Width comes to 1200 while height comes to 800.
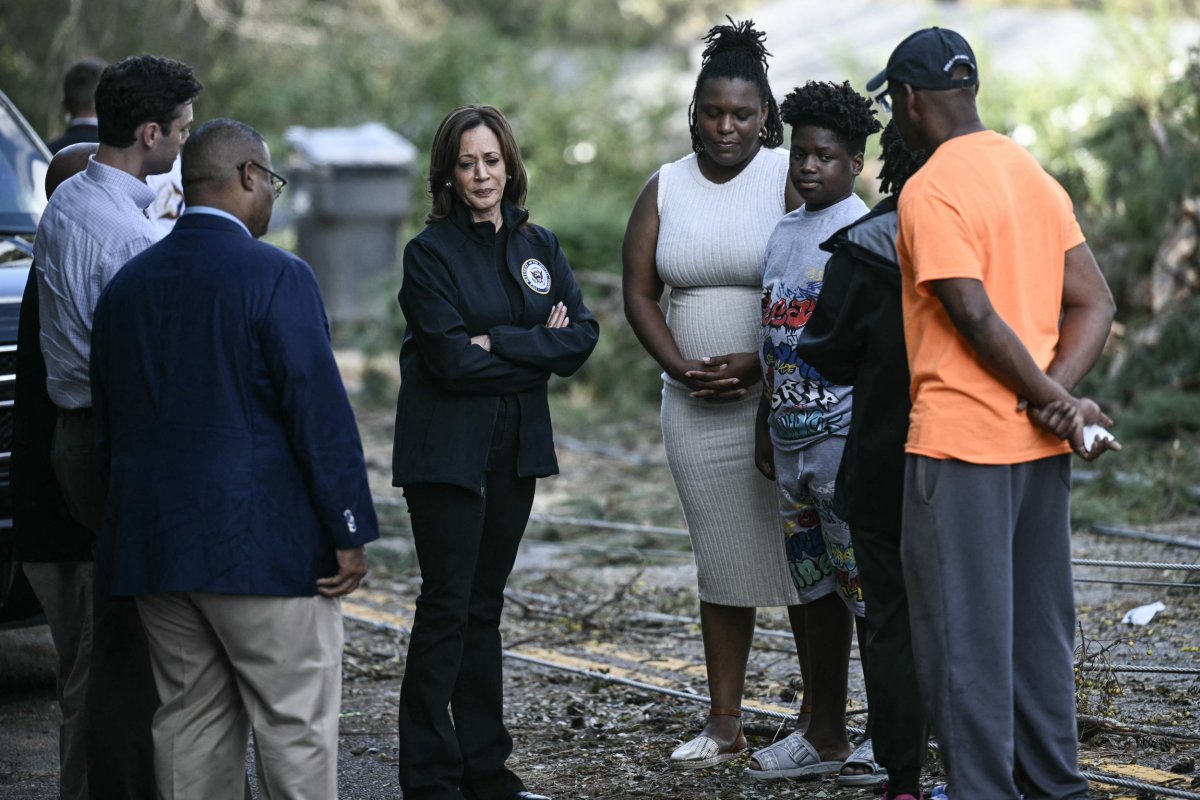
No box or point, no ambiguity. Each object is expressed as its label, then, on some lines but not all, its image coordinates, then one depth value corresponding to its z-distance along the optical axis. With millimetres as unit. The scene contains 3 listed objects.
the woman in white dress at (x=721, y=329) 10156
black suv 11297
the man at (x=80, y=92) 15031
